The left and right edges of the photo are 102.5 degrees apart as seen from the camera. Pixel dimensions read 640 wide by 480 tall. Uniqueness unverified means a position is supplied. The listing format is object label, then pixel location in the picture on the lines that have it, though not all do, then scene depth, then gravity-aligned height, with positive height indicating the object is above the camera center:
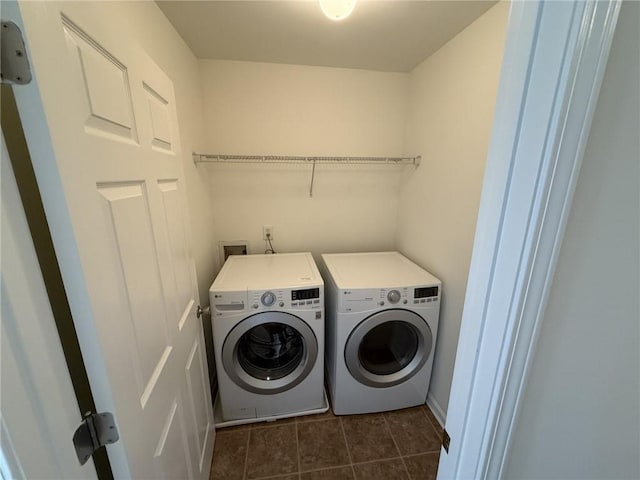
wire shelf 1.74 +0.13
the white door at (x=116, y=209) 0.43 -0.07
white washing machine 1.42 -0.97
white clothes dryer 1.49 -0.95
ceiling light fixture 1.01 +0.66
